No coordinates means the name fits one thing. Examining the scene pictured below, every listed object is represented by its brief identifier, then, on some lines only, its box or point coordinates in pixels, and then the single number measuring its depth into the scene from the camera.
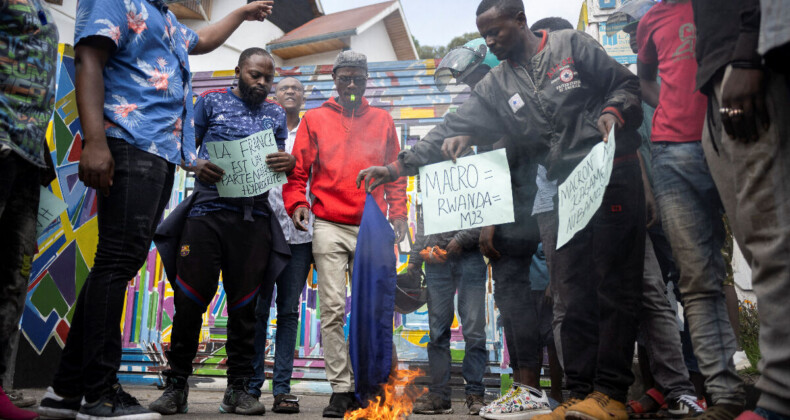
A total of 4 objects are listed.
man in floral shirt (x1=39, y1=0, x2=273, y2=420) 2.52
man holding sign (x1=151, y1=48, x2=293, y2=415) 3.43
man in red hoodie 3.84
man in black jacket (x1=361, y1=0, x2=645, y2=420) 2.52
